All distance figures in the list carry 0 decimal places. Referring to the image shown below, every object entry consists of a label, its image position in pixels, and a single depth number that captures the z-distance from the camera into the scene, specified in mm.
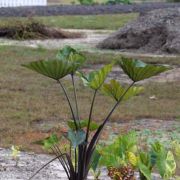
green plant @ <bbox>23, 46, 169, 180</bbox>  5004
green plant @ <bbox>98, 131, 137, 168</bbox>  5089
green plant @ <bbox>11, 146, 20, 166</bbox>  6438
